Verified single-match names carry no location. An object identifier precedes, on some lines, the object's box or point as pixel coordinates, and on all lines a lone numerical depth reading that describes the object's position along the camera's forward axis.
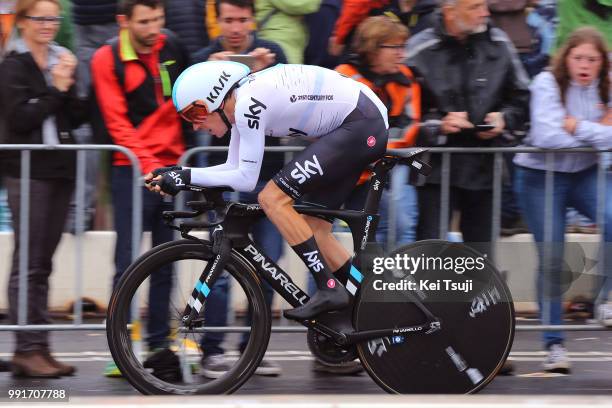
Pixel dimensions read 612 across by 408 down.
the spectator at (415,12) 18.22
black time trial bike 12.48
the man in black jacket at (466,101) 14.73
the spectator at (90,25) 18.58
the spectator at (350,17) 17.69
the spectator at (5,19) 16.35
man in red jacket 14.44
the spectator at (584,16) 17.72
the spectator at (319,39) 18.51
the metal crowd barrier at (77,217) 14.22
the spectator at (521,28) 19.47
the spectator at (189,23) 18.23
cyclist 12.24
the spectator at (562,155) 14.59
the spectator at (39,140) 14.25
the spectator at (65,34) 15.44
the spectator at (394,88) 14.75
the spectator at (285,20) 17.98
